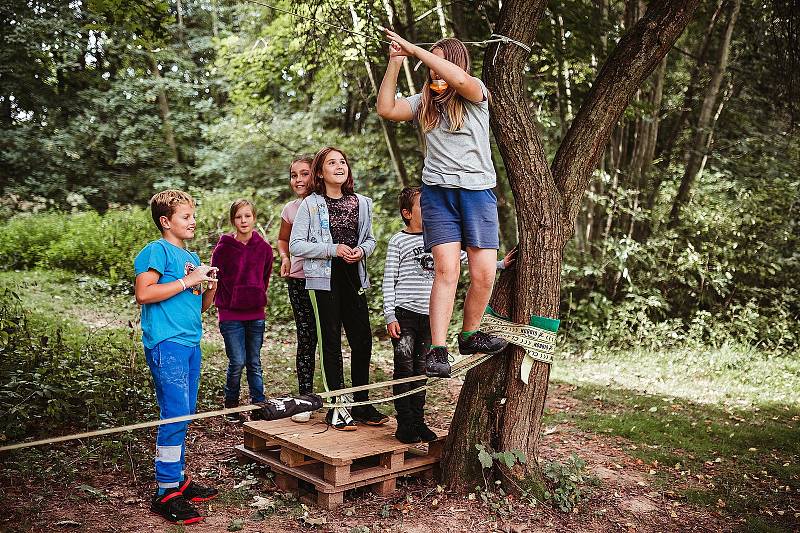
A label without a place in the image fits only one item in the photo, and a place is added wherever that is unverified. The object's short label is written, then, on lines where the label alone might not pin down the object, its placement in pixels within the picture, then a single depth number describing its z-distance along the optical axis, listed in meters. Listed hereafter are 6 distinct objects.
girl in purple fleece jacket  4.74
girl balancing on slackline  3.32
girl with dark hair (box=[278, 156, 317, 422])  4.56
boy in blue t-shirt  3.30
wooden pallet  3.68
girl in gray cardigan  4.02
